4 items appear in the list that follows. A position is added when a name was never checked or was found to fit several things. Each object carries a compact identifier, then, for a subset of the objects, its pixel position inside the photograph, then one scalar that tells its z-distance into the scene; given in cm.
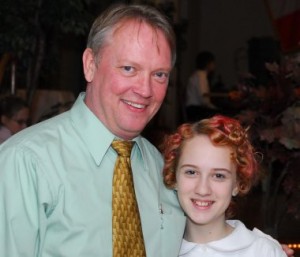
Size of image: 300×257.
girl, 259
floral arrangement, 382
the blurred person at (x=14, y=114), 572
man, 209
